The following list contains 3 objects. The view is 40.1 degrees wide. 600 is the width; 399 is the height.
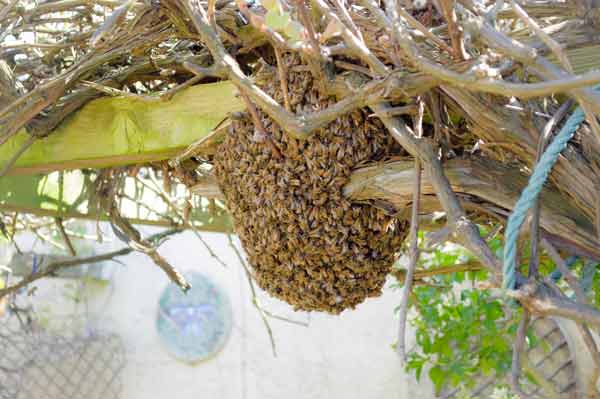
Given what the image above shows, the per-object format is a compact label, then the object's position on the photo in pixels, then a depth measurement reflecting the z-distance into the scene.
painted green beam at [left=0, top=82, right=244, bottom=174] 1.45
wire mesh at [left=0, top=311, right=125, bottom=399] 4.23
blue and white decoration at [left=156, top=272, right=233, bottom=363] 4.59
